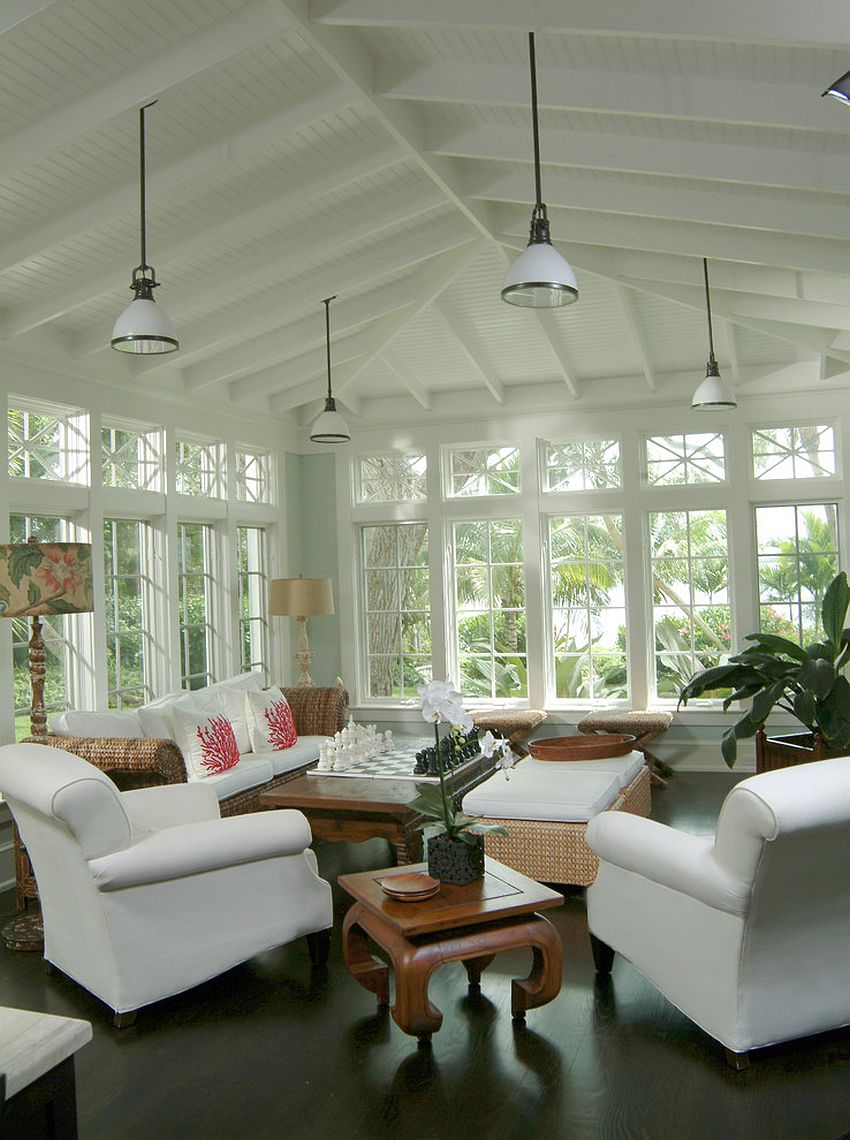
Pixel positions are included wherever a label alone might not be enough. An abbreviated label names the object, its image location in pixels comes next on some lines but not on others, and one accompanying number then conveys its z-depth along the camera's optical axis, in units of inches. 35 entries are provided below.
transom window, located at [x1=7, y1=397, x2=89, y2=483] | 227.5
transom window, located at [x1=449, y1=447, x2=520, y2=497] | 338.6
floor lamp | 181.8
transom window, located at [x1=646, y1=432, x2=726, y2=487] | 316.2
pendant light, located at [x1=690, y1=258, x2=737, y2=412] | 241.4
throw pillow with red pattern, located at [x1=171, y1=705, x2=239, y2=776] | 221.1
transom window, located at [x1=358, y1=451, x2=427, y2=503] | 348.2
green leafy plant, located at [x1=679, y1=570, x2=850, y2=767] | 191.8
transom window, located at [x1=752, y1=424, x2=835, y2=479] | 306.5
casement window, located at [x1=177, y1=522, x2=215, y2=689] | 289.0
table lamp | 308.2
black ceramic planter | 139.7
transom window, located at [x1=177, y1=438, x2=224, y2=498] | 290.8
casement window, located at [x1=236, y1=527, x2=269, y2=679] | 326.3
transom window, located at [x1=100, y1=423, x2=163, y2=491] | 258.4
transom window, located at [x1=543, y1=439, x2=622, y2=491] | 327.0
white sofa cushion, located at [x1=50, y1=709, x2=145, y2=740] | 207.0
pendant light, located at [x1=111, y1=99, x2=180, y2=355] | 154.0
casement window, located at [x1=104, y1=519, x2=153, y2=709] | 257.4
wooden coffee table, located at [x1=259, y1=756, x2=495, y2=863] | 191.9
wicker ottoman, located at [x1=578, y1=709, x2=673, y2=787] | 289.4
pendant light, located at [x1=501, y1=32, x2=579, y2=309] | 141.6
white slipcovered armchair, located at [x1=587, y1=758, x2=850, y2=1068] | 111.3
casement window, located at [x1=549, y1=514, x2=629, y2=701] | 327.3
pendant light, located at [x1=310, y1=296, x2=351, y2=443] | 263.6
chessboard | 218.2
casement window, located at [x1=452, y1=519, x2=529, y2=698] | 337.7
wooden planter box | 213.3
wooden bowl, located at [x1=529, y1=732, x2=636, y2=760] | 229.9
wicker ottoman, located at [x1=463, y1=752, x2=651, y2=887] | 188.7
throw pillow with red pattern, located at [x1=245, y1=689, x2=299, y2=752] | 252.2
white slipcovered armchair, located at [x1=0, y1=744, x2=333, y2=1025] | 138.0
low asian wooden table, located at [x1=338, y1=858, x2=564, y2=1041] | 127.0
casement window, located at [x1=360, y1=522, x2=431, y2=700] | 348.2
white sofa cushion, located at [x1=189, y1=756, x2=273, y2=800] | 215.8
